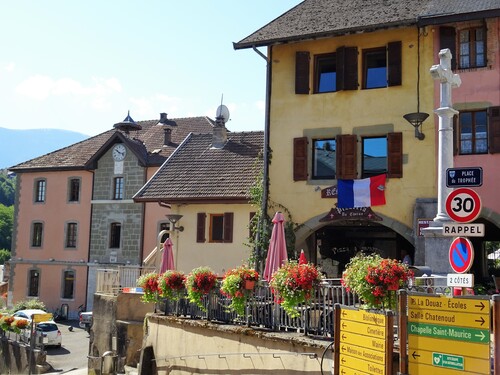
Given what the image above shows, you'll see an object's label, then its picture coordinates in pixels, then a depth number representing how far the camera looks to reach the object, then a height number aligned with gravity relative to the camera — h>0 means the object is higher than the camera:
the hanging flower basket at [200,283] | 13.95 -0.46
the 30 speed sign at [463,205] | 8.87 +0.88
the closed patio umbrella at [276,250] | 15.56 +0.33
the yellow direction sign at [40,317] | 23.64 -2.23
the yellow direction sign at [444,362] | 7.29 -1.09
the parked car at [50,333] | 28.15 -3.30
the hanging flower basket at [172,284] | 15.01 -0.54
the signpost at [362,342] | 8.26 -1.02
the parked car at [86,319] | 32.59 -3.04
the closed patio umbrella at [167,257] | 18.89 +0.10
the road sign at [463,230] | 8.76 +0.54
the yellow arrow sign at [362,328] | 8.42 -0.84
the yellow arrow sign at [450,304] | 7.37 -0.42
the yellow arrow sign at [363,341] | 8.37 -1.01
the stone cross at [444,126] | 12.78 +2.86
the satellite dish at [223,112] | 28.14 +6.55
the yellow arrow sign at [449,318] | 7.34 -0.58
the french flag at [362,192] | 18.53 +2.14
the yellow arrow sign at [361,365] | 8.36 -1.33
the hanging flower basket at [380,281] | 9.42 -0.21
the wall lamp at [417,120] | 17.67 +4.05
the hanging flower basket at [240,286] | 12.65 -0.45
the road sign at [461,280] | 8.34 -0.14
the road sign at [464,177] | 9.54 +1.37
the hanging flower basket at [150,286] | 15.64 -0.63
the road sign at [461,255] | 8.73 +0.19
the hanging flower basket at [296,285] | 11.09 -0.35
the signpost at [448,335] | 7.32 -0.78
